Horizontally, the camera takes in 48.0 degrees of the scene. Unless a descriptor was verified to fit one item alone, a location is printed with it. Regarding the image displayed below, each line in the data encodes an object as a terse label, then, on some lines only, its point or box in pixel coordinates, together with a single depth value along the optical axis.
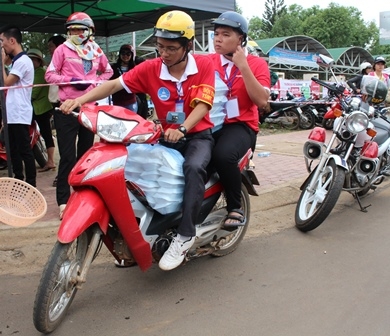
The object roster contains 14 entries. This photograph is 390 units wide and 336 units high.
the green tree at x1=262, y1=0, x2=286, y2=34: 72.31
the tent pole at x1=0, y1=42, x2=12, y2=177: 4.31
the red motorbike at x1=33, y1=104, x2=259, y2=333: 2.38
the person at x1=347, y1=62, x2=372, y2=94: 5.01
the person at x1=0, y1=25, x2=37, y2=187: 4.55
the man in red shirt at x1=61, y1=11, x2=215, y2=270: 2.79
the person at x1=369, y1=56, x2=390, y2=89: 8.89
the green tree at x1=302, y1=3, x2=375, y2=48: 60.00
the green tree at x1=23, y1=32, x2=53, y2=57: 20.50
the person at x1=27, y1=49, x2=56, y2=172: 6.10
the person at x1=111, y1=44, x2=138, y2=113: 6.86
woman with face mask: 4.31
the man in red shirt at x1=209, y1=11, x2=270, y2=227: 3.18
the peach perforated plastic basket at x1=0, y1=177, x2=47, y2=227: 3.17
